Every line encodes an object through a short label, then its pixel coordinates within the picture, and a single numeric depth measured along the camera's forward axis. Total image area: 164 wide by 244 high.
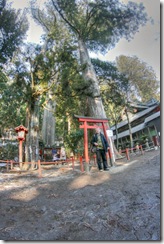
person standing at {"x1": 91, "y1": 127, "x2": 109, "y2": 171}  4.36
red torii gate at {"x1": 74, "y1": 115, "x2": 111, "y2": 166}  4.74
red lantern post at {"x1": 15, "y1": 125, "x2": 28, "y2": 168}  6.89
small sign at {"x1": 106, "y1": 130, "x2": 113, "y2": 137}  5.09
